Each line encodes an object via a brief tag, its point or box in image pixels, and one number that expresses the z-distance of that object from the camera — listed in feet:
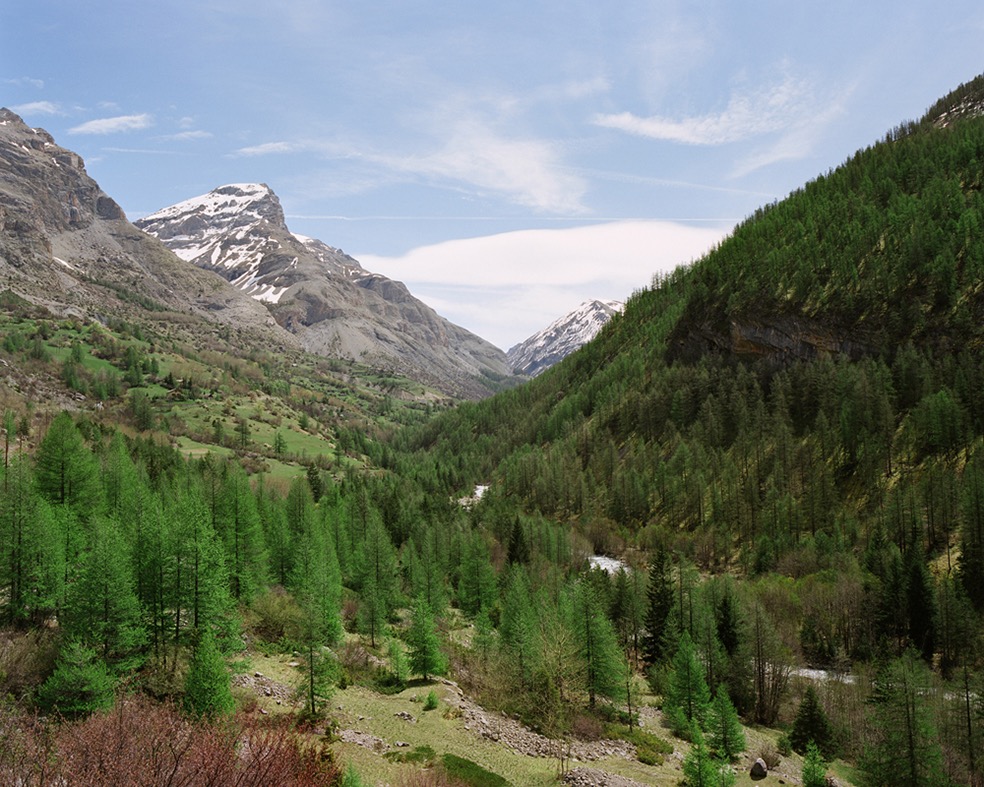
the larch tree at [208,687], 97.45
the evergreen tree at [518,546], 348.18
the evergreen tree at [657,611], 245.86
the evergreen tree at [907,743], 140.87
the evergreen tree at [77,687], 97.60
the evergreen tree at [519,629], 163.84
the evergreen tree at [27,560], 131.75
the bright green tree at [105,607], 115.55
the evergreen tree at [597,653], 172.96
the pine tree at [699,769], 115.75
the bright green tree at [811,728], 177.47
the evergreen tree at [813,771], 132.05
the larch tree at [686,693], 173.06
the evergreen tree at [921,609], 241.96
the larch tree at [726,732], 156.46
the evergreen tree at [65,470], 192.03
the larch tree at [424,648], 156.97
